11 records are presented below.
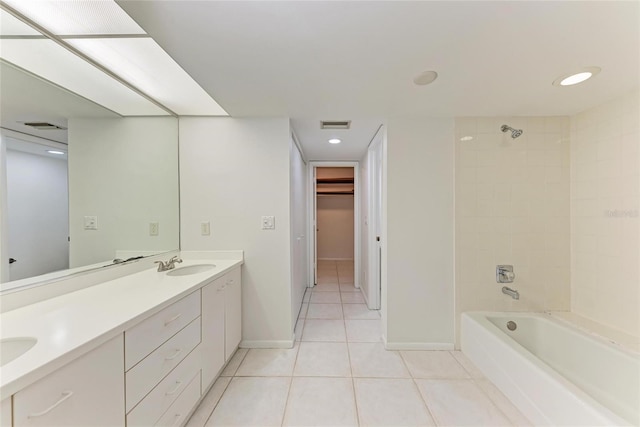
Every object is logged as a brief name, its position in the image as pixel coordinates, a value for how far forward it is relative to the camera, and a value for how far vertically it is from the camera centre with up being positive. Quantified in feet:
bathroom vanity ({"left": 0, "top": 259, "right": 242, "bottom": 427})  2.27 -1.75
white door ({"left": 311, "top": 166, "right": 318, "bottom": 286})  12.66 +0.09
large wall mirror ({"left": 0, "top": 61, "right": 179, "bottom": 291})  3.57 +0.62
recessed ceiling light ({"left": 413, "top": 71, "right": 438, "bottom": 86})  4.80 +2.87
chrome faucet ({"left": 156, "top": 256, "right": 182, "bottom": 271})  5.83 -1.27
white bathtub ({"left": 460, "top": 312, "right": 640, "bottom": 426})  4.04 -3.34
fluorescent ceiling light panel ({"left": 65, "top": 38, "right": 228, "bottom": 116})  4.33 +3.14
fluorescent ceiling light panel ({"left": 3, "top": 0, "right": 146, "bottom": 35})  3.50 +3.12
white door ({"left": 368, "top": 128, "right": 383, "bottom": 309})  9.57 -0.52
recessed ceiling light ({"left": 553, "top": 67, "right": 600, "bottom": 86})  4.68 +2.85
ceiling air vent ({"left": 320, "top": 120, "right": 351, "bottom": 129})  7.37 +2.92
